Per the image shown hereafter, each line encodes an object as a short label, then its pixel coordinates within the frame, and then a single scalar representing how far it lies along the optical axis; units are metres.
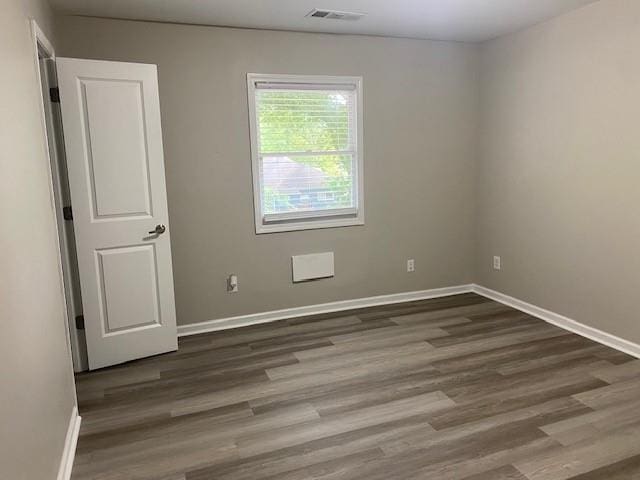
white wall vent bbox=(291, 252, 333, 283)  4.30
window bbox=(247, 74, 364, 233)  4.04
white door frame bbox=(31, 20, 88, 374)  2.96
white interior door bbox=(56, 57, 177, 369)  3.18
